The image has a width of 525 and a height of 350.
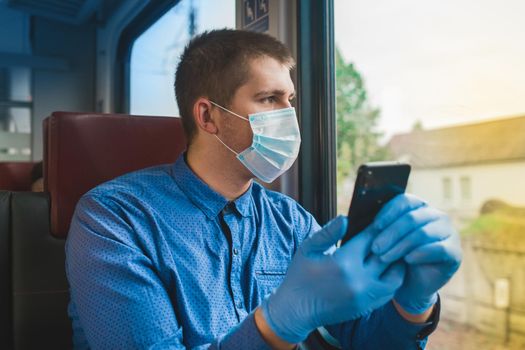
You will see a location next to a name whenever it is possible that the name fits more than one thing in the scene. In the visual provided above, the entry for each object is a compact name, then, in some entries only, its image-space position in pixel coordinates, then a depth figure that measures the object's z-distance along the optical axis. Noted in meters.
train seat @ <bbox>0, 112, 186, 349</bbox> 1.33
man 0.79
